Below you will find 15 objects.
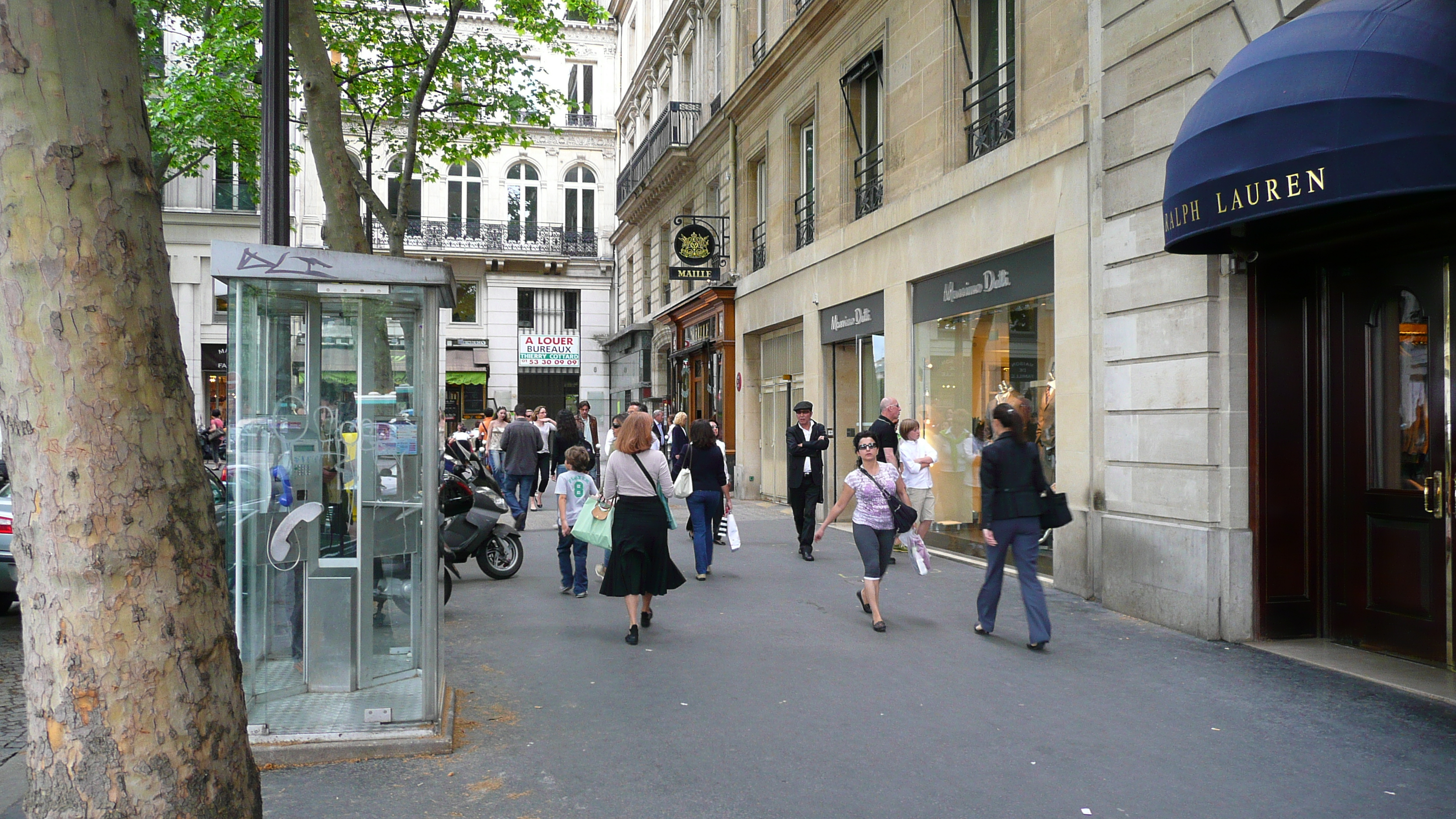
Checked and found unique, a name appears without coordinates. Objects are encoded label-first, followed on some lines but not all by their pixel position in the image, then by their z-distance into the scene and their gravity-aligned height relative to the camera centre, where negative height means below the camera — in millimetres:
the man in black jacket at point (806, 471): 12281 -700
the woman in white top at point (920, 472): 11930 -691
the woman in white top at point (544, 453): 18906 -693
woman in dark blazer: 7742 -598
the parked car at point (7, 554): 7898 -1029
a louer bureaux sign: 40125 +2334
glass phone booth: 5270 -395
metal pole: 6137 +1633
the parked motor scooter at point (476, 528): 10227 -1113
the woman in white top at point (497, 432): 19516 -382
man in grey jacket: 15180 -614
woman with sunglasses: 8367 -807
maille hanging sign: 21625 +3255
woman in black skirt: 7871 -813
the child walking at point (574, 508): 9695 -867
